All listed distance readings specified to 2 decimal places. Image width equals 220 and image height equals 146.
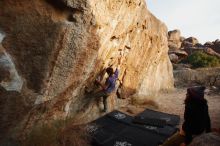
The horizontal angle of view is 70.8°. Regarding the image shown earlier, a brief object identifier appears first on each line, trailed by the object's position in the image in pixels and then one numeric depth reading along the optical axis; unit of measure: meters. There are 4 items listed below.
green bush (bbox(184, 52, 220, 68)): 11.41
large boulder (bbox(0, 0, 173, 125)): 2.77
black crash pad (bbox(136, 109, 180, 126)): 4.15
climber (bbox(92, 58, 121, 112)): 4.12
